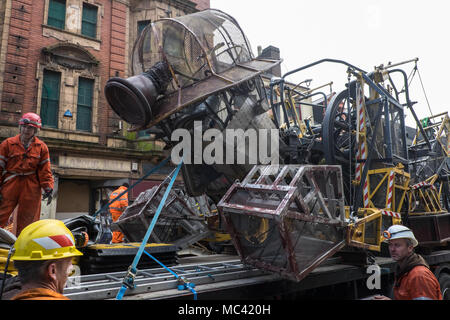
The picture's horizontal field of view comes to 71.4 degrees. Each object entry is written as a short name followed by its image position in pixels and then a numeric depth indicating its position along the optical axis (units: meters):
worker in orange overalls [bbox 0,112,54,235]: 3.37
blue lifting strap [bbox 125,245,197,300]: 2.48
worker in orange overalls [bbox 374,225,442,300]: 2.31
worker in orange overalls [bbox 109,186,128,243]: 6.05
